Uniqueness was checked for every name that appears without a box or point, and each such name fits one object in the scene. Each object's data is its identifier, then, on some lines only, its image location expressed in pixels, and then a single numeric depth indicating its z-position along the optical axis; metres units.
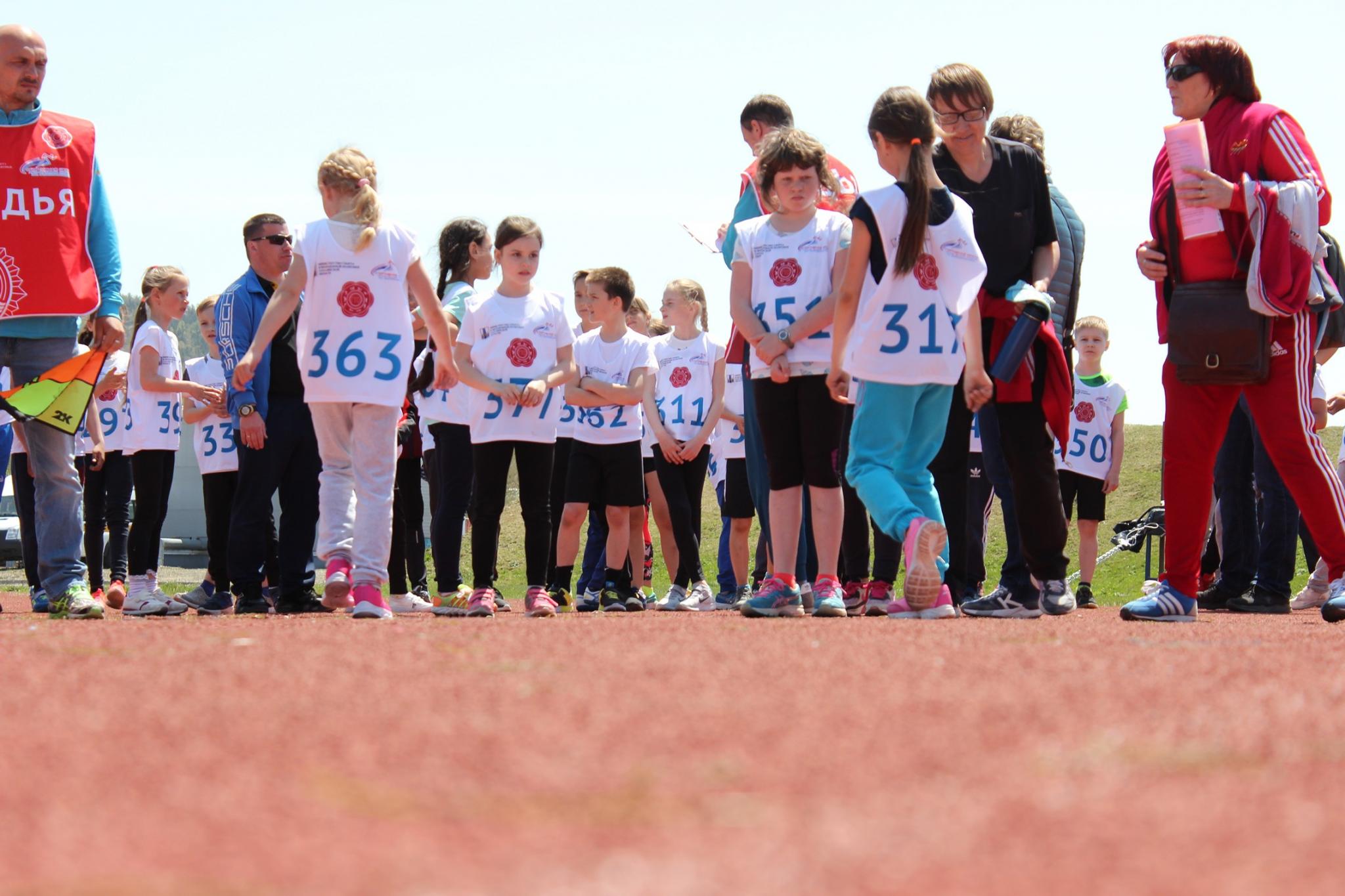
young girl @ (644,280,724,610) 19.41
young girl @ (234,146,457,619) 13.30
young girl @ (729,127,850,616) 13.02
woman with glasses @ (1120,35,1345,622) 11.98
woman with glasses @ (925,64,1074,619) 13.36
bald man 13.07
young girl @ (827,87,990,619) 12.48
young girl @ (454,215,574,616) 14.86
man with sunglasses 15.10
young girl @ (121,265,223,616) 17.67
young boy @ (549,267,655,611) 18.25
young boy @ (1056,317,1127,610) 21.08
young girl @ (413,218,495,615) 15.00
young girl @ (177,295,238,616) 16.86
